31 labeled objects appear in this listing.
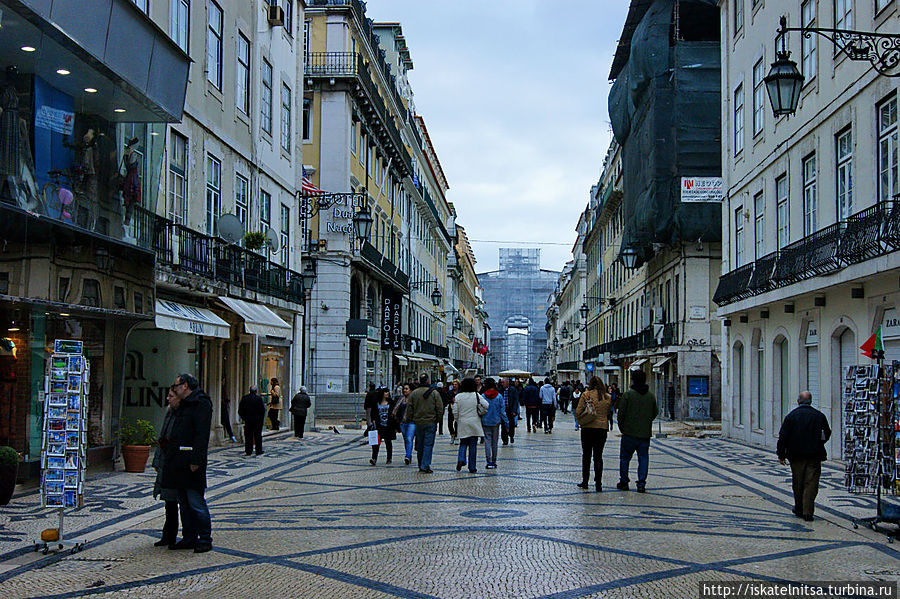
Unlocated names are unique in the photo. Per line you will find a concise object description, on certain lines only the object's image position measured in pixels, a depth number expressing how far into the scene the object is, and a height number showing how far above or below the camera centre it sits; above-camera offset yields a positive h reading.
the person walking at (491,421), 17.38 -1.09
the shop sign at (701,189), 35.56 +6.48
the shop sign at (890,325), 16.95 +0.71
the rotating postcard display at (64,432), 9.05 -0.72
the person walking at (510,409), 24.14 -1.30
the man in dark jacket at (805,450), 11.60 -1.06
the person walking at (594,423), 14.05 -0.90
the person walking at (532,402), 30.16 -1.28
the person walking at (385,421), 19.02 -1.22
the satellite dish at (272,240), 24.80 +3.13
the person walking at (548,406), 30.36 -1.41
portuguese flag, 11.38 +0.21
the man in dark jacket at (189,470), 8.97 -1.05
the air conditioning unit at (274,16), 26.71 +9.67
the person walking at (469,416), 16.68 -0.97
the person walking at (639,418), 13.79 -0.80
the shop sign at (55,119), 12.86 +3.29
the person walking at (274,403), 27.58 -1.27
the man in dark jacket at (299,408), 26.37 -1.35
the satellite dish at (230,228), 21.41 +2.94
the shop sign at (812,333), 21.08 +0.68
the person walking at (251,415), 20.02 -1.17
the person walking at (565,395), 49.72 -1.77
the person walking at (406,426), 18.77 -1.31
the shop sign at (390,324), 45.72 +1.75
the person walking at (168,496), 9.06 -1.31
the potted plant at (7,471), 11.66 -1.40
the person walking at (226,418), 22.48 -1.39
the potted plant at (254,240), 23.36 +2.92
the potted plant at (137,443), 16.05 -1.45
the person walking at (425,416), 16.83 -0.98
